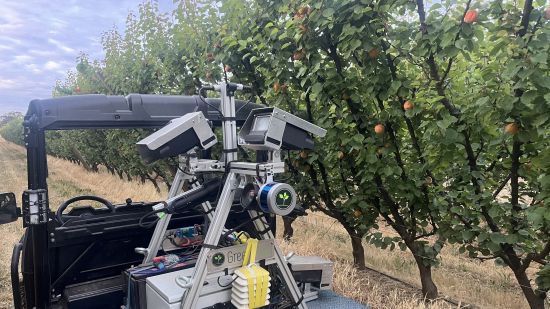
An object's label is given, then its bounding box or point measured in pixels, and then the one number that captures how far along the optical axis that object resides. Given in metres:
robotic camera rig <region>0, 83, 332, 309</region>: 2.39
